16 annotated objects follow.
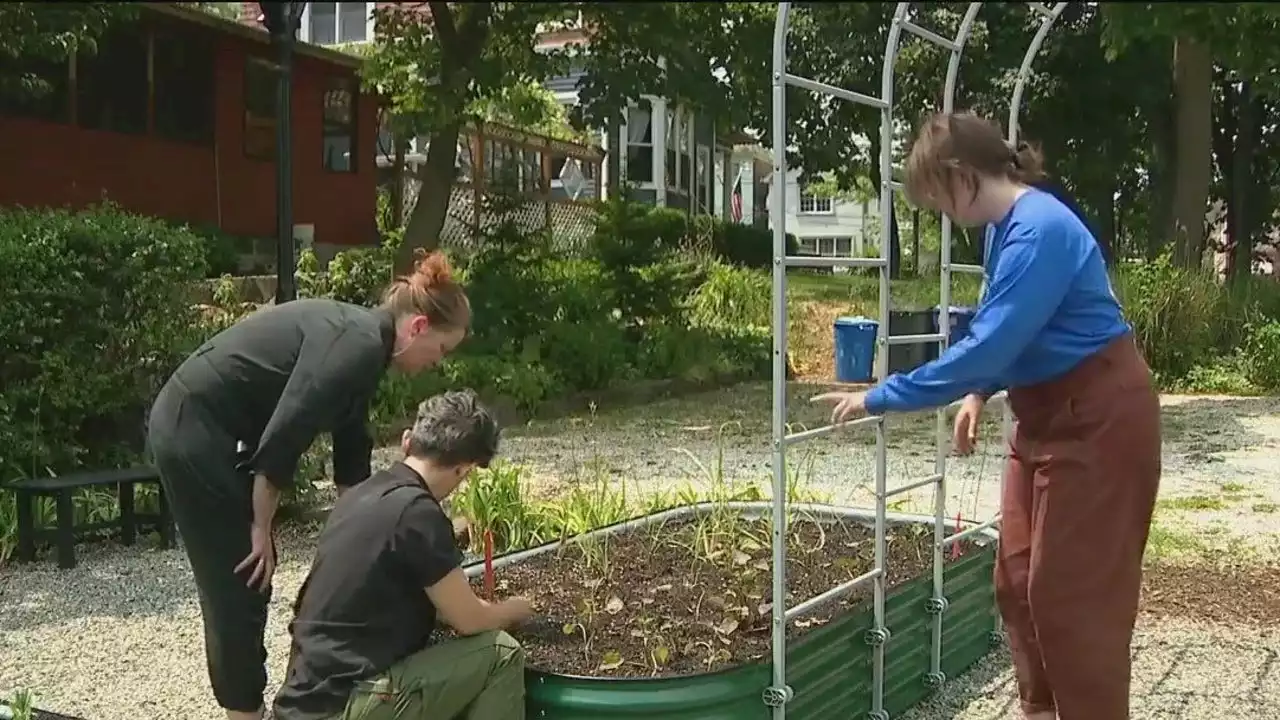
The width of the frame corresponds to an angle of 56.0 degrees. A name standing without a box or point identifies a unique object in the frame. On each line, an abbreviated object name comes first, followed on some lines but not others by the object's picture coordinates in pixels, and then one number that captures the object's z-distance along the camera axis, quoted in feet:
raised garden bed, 8.73
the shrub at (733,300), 48.57
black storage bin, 29.64
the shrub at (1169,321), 39.83
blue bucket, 32.65
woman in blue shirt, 7.61
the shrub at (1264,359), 38.86
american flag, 79.35
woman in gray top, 8.69
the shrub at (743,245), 59.92
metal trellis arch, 8.80
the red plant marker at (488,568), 10.74
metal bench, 16.56
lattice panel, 36.11
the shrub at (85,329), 17.93
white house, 152.25
